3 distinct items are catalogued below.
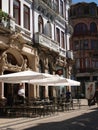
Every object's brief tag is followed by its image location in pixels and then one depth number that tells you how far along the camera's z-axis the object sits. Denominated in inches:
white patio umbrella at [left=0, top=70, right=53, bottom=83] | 492.4
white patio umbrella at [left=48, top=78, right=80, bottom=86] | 583.4
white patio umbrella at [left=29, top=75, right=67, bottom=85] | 567.1
